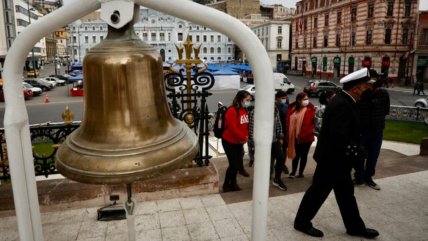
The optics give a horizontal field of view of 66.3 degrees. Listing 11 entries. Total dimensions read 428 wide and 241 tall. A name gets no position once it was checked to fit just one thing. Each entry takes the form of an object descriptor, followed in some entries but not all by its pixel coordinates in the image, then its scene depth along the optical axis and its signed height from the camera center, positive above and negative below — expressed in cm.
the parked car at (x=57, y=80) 4039 -205
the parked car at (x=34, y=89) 3027 -237
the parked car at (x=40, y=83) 3447 -203
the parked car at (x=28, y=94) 2889 -257
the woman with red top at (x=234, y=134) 602 -132
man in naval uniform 403 -122
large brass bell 155 -33
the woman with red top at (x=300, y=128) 675 -140
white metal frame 157 -20
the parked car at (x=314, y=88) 2807 -237
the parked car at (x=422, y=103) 1880 -255
